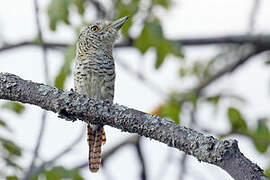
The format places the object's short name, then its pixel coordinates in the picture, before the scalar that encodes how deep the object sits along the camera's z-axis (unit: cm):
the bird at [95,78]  1076
